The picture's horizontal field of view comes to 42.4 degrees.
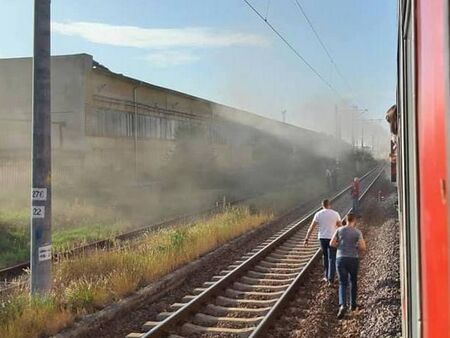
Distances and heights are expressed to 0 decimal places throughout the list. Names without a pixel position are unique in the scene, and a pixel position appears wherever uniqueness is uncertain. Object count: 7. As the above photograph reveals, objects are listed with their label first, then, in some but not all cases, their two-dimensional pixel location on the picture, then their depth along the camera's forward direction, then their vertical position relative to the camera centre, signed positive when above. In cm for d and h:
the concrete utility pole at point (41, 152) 866 +55
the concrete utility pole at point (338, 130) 5502 +534
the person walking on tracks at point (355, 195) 2134 -36
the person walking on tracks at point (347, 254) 877 -104
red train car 114 +5
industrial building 2923 +408
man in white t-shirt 1066 -79
